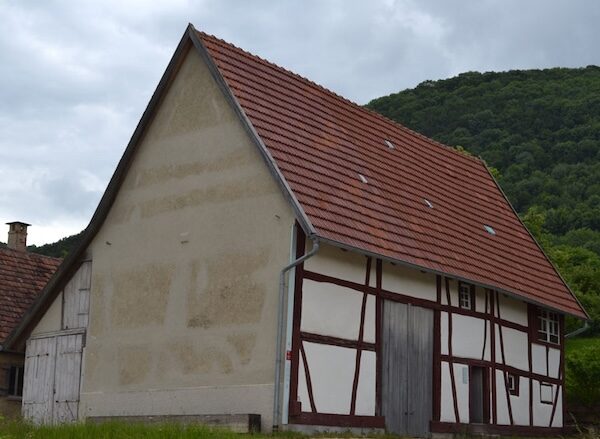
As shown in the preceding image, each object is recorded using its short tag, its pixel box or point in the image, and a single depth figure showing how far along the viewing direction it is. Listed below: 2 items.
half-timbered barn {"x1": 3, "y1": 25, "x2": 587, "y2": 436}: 19.44
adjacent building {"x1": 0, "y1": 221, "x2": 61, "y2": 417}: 27.80
